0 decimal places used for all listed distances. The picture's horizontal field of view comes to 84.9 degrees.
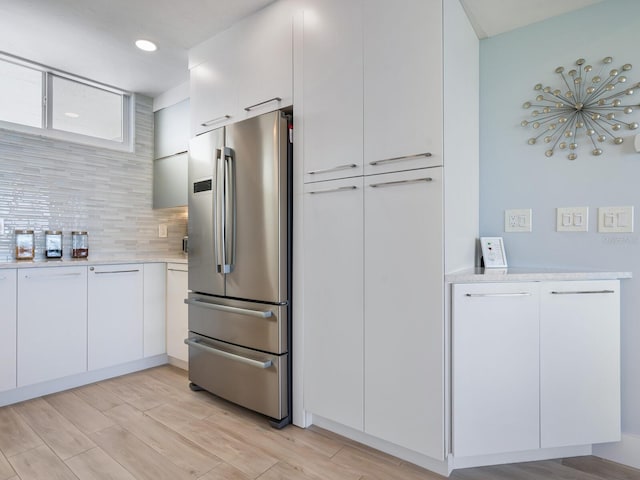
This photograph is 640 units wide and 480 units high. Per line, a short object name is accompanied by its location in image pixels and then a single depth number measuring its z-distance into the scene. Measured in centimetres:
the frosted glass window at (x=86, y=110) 297
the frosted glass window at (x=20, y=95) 270
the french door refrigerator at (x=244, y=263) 202
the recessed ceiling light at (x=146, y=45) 254
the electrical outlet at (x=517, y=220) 200
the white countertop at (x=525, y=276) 157
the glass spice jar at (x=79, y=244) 295
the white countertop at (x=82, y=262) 236
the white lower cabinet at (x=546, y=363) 161
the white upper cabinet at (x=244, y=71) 211
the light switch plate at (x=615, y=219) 174
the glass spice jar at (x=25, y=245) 265
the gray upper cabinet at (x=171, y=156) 320
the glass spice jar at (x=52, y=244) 280
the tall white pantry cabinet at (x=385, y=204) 158
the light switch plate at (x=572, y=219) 185
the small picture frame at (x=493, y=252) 196
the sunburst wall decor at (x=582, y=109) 176
